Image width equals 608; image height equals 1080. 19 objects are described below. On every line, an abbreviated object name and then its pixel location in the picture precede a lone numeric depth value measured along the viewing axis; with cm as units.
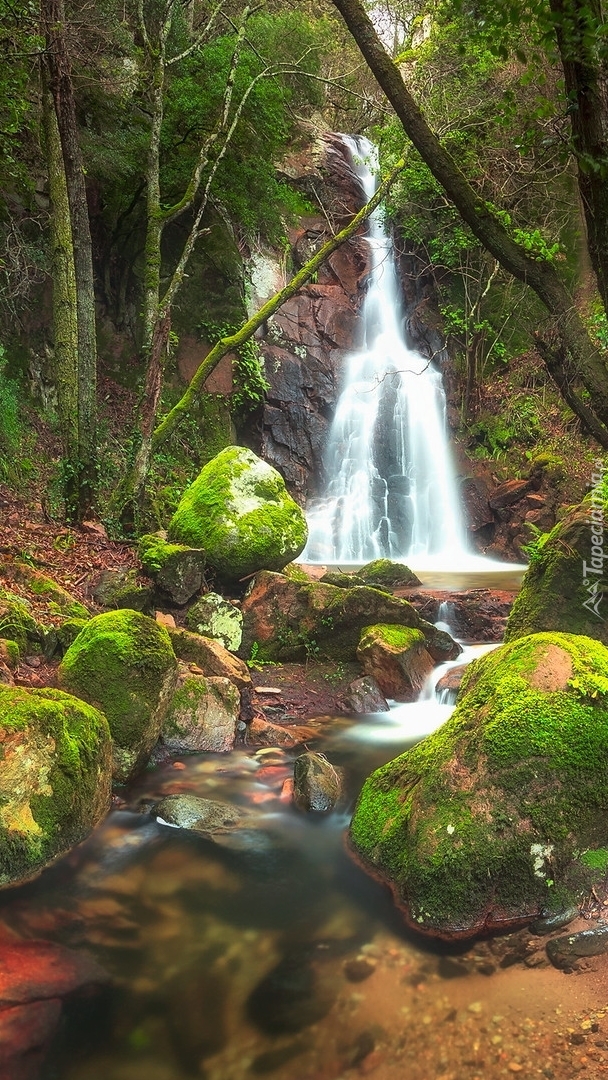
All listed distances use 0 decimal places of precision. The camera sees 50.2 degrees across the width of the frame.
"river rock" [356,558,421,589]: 1008
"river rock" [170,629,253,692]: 600
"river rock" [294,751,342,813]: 457
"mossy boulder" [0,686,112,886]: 350
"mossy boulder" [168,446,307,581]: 779
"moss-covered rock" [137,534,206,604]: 736
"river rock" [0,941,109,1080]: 254
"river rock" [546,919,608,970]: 276
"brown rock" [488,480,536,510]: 1455
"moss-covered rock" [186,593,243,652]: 718
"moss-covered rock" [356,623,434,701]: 666
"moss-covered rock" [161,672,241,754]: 541
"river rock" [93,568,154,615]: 695
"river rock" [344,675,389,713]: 646
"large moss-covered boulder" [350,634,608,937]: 310
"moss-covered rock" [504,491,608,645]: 499
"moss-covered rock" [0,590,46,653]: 524
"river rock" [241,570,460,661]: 723
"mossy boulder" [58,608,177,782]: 475
